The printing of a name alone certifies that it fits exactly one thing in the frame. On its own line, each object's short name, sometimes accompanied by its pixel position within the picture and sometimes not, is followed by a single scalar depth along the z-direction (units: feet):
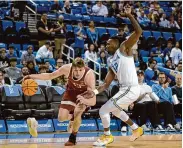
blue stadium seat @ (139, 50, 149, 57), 66.23
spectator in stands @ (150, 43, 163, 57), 66.13
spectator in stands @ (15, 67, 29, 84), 44.83
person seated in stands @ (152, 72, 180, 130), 45.75
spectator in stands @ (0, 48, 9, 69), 49.14
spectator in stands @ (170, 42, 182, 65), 65.05
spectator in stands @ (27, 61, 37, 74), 47.24
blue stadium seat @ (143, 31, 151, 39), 72.69
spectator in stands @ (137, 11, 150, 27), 75.54
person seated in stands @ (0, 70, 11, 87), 43.52
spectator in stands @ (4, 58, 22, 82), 47.26
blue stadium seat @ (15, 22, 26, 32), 60.88
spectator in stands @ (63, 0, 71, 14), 70.74
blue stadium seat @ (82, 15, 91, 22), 71.22
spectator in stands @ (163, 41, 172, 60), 67.21
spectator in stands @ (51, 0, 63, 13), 68.77
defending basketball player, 29.27
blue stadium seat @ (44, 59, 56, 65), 54.03
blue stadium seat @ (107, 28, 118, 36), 69.11
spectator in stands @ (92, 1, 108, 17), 74.38
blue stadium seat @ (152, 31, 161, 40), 73.97
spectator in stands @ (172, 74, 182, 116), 49.06
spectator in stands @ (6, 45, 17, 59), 51.41
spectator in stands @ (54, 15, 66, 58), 58.39
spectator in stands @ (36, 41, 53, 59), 54.90
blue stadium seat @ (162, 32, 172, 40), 74.95
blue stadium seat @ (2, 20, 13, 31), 59.93
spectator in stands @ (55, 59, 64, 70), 51.02
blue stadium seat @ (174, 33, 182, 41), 74.95
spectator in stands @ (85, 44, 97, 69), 57.16
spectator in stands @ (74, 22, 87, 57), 60.13
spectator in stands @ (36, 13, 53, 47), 58.90
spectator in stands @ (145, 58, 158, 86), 55.01
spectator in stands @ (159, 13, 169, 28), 78.04
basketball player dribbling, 29.86
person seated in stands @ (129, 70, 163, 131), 44.65
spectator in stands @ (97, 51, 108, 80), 57.01
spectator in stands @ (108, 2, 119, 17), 75.36
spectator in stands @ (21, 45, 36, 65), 50.77
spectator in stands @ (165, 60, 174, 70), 60.39
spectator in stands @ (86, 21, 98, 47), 63.62
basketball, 31.83
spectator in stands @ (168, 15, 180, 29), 78.23
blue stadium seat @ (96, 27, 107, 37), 68.74
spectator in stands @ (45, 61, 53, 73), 47.51
